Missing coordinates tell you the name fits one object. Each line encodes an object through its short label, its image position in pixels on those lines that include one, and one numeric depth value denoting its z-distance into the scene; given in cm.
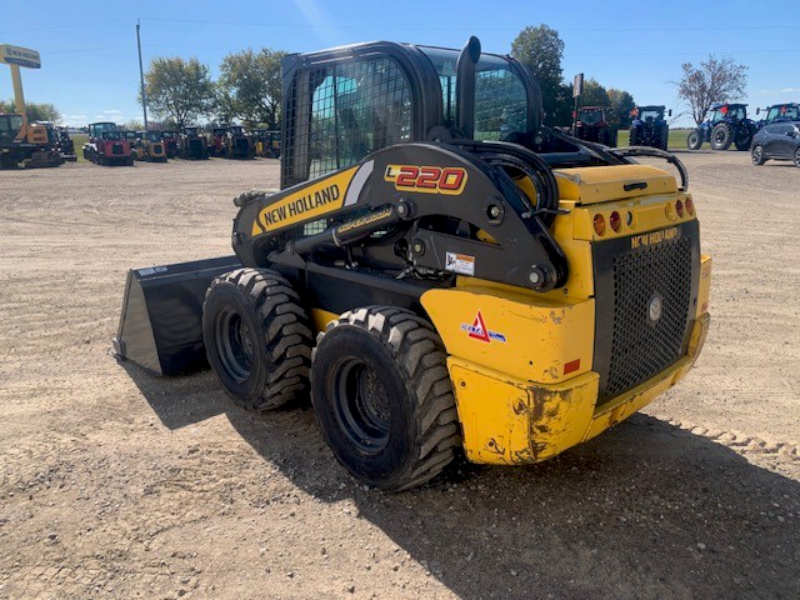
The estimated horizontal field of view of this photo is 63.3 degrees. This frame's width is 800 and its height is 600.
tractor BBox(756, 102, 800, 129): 3180
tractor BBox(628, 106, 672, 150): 3056
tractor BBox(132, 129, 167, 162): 3550
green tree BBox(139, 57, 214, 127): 6412
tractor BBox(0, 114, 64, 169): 2900
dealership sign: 4038
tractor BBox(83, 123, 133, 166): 3192
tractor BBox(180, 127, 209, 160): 3756
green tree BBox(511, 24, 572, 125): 4603
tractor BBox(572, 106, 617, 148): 2795
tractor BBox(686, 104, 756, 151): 3359
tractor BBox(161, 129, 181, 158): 3825
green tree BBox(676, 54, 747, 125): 6159
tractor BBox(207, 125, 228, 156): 3941
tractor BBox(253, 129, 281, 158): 4034
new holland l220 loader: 288
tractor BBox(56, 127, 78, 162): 3498
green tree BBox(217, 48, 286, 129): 6044
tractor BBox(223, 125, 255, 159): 3869
